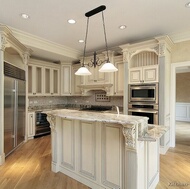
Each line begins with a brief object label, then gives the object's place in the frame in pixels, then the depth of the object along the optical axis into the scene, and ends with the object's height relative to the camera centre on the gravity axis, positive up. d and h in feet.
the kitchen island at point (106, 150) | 5.67 -2.61
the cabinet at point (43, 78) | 15.97 +1.86
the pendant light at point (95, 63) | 7.86 +1.50
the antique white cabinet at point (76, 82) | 17.98 +1.45
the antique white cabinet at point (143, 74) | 11.69 +1.65
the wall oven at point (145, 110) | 11.66 -1.30
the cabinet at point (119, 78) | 14.48 +1.65
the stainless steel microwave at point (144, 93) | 11.64 +0.12
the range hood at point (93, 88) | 15.23 +0.73
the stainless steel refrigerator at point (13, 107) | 10.75 -1.00
